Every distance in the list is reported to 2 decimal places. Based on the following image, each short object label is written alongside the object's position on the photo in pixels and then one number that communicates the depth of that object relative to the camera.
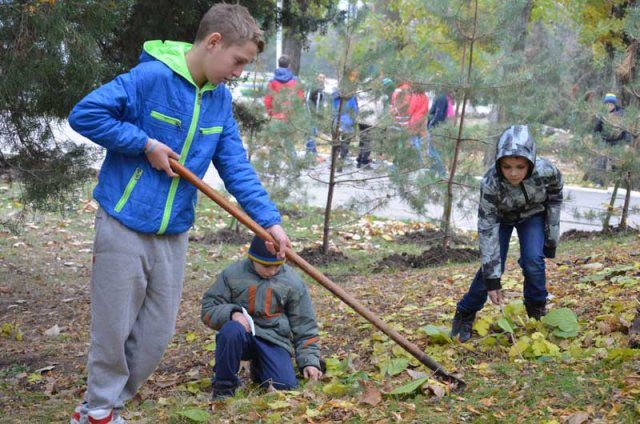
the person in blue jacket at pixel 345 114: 9.47
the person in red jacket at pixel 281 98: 9.53
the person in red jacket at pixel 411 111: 9.49
